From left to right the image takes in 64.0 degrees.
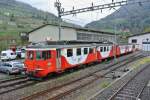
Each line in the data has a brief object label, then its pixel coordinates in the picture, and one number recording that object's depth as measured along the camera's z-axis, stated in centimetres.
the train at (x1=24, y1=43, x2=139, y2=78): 1056
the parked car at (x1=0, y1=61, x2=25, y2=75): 1238
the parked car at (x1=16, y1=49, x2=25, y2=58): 2234
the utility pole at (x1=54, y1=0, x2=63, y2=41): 1467
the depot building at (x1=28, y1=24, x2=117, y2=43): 2352
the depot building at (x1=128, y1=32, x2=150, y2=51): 3428
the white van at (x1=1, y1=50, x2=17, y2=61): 2163
